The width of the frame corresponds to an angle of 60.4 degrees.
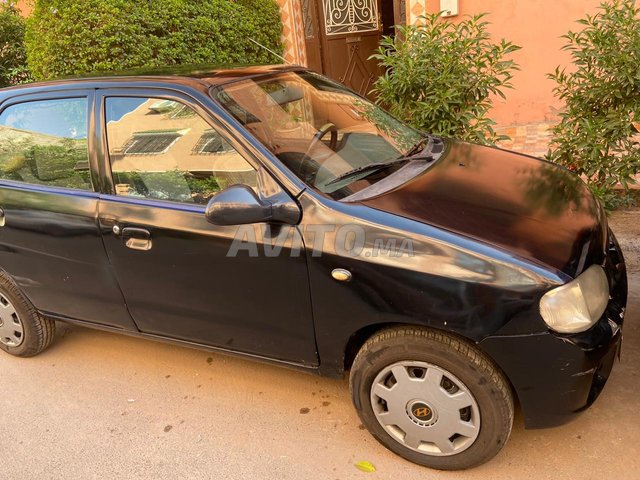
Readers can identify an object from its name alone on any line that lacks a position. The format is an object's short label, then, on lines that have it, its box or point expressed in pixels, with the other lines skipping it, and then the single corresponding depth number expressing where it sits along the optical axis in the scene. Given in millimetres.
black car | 2137
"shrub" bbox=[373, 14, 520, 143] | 4344
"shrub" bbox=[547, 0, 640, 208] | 4016
